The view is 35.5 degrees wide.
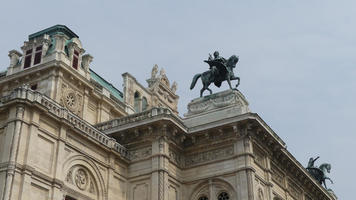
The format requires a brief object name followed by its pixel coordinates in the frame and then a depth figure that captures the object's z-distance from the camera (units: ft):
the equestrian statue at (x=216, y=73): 120.16
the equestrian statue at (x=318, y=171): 158.20
